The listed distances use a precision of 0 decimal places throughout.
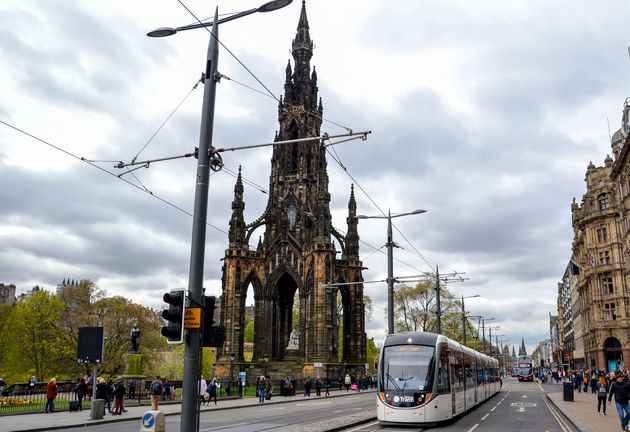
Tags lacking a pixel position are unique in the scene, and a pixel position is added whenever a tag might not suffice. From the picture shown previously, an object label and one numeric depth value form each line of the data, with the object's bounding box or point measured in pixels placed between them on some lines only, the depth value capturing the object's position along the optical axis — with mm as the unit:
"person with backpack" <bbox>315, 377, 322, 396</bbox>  40438
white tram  16250
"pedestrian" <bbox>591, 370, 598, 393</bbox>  37656
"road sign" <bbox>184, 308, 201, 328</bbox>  9320
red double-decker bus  77500
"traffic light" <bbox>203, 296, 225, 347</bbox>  9422
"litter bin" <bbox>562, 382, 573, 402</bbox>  29828
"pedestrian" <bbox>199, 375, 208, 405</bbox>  24859
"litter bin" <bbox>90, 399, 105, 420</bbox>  20531
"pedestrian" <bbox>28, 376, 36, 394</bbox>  30675
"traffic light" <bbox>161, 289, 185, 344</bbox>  8977
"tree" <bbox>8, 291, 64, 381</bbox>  51438
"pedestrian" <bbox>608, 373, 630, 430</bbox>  15086
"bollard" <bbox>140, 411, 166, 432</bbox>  9484
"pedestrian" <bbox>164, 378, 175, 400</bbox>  29978
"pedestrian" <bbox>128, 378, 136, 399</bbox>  29608
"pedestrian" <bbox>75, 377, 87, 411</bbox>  24125
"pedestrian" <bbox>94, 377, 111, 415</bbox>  23016
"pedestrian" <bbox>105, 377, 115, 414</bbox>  24030
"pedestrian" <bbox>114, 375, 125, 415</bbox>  23062
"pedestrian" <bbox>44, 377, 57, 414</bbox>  22312
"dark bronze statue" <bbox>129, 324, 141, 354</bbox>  29766
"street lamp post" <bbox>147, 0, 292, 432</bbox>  8945
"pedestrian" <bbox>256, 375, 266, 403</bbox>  31844
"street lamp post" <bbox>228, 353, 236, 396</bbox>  51000
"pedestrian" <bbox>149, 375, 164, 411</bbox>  14705
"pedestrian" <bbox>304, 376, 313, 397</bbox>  40094
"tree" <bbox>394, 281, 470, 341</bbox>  69125
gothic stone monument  50812
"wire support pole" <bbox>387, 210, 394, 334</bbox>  23752
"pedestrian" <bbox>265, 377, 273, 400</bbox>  35969
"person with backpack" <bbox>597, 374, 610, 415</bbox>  21266
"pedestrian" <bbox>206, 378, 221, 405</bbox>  30228
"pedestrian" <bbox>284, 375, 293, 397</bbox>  39875
